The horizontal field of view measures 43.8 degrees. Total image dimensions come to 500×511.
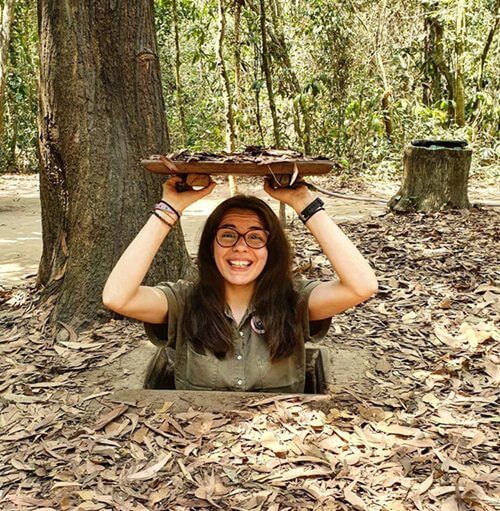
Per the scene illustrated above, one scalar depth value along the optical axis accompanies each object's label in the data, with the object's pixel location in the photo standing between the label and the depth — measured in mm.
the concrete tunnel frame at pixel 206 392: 2732
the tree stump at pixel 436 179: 7375
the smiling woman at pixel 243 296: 2590
